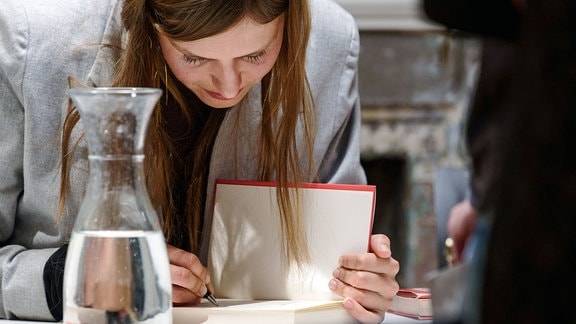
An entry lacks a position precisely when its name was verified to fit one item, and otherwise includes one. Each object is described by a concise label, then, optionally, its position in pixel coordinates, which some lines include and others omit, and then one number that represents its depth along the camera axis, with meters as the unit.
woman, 1.91
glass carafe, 1.42
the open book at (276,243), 1.97
